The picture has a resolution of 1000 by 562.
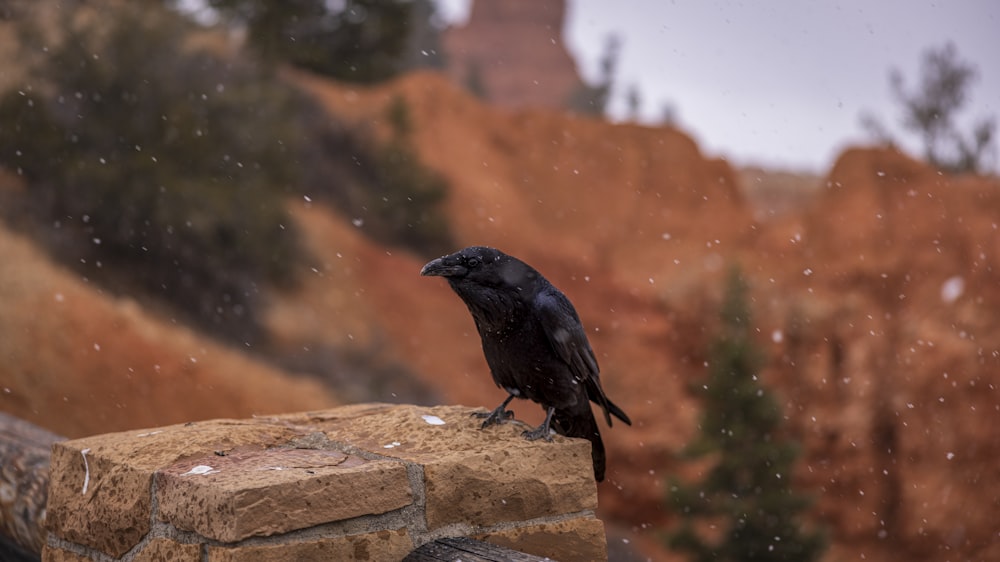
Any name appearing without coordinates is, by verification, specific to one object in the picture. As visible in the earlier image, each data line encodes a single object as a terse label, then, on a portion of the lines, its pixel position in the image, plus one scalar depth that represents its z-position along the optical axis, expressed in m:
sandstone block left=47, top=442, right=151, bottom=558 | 2.48
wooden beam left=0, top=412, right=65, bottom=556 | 3.50
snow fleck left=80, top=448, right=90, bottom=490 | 2.65
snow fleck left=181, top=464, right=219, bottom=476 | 2.38
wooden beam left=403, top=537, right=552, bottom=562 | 2.38
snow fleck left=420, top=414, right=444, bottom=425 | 2.88
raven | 2.99
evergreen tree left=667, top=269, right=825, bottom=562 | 12.02
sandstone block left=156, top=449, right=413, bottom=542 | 2.22
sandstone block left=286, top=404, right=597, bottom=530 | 2.56
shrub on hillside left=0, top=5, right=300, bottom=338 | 14.00
